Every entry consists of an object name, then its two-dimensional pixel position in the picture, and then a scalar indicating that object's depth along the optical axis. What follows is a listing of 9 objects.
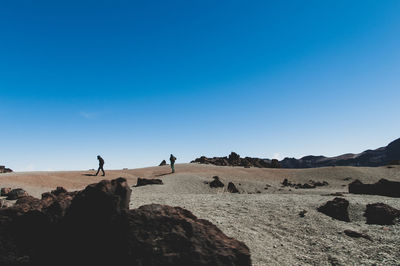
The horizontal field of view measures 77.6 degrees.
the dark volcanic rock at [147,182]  27.75
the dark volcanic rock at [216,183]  29.72
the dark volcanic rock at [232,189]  27.34
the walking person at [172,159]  38.19
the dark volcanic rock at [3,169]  48.39
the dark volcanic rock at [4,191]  19.78
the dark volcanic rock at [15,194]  18.39
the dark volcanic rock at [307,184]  34.28
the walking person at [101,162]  33.14
